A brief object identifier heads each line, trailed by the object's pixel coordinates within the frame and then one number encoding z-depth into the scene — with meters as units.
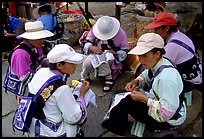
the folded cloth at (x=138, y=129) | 3.14
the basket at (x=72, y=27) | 5.57
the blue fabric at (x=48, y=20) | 4.87
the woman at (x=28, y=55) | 3.29
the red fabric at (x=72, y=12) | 6.04
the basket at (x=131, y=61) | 4.42
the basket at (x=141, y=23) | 5.18
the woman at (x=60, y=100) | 2.65
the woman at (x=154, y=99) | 2.69
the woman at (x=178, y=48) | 3.42
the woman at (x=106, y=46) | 4.15
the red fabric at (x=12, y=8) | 6.73
